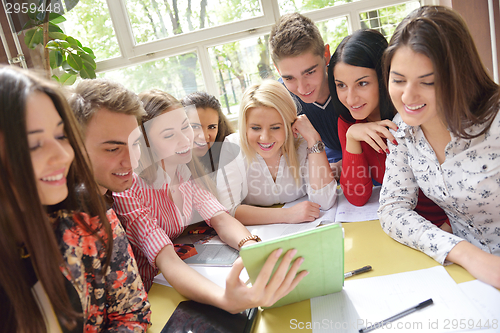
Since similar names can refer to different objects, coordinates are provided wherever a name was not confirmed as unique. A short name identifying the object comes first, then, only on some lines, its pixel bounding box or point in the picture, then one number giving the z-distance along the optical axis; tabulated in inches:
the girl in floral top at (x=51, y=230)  20.6
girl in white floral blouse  32.4
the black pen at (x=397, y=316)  25.7
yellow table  29.0
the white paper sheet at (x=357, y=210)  45.1
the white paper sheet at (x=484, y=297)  24.6
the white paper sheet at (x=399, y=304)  25.1
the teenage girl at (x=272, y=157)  58.1
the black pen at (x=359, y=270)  32.5
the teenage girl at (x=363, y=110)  45.8
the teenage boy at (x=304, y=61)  59.1
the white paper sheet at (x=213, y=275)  35.1
